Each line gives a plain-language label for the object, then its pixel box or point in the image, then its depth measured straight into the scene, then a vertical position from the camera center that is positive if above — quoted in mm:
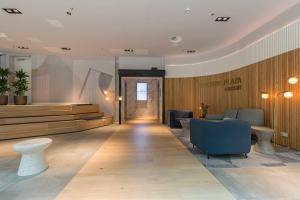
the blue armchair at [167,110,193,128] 6499 -630
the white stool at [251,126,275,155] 3396 -894
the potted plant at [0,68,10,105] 5825 +624
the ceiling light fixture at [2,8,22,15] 3774 +2254
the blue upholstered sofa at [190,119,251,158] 2980 -701
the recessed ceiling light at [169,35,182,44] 5331 +2217
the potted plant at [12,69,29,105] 6321 +550
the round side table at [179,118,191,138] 4885 -828
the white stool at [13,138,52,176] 2390 -905
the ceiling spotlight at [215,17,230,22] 4114 +2221
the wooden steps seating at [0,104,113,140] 4744 -666
